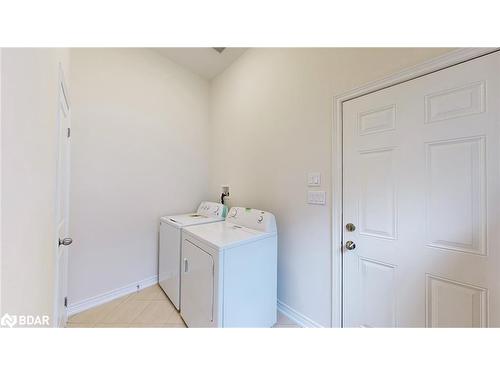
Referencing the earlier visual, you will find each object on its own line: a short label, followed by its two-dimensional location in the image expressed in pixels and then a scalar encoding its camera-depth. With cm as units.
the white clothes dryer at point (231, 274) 135
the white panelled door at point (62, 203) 117
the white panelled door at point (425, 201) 91
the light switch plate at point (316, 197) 154
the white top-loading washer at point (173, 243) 189
